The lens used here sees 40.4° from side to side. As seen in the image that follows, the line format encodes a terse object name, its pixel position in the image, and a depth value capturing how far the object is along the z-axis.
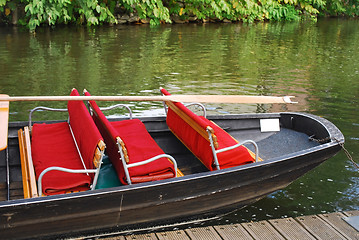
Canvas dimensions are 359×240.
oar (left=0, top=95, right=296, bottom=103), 4.32
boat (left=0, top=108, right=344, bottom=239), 3.84
